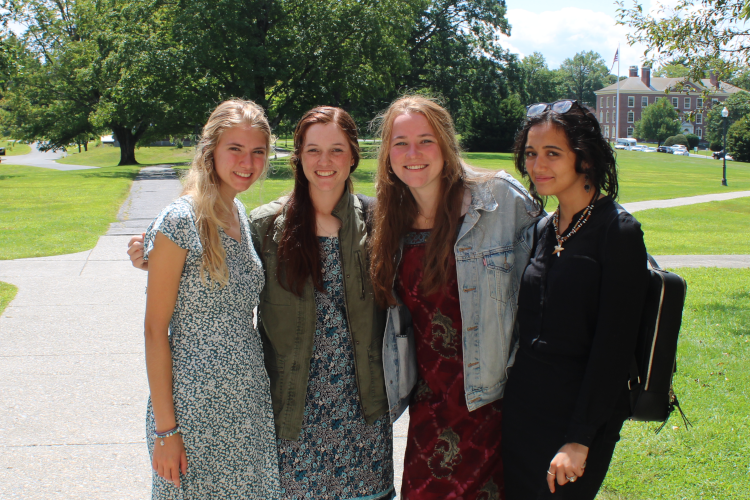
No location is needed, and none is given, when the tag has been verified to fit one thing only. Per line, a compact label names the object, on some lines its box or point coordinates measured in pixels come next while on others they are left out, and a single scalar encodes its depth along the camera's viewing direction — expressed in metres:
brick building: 92.94
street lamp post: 25.34
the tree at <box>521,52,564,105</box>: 62.47
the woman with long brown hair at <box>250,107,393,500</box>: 2.57
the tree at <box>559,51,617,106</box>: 113.30
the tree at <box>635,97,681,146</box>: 78.88
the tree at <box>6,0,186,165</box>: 27.73
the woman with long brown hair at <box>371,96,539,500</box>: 2.47
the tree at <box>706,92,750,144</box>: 63.11
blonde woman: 2.27
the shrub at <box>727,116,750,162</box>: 49.59
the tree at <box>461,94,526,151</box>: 51.12
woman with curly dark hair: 2.00
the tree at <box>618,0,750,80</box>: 7.48
